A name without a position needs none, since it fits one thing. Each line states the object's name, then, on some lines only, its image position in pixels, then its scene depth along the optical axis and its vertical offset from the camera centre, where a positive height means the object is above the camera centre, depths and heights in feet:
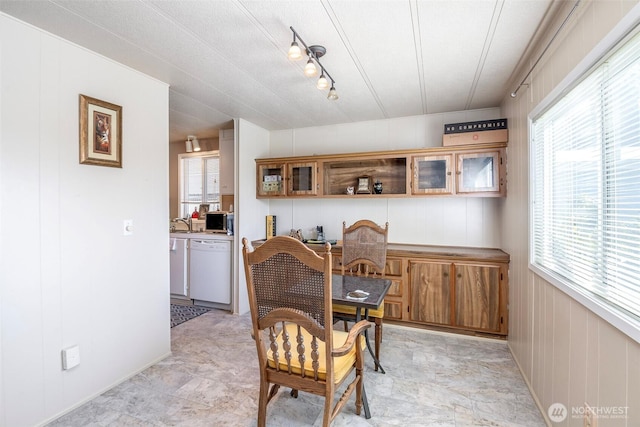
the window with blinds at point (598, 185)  3.80 +0.44
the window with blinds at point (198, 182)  16.40 +1.72
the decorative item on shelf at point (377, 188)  11.99 +0.98
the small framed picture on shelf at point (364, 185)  12.32 +1.13
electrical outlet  6.50 -3.20
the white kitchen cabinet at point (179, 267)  13.61 -2.50
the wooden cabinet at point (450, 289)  9.77 -2.63
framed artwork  6.88 +1.94
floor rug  11.98 -4.31
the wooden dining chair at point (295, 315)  4.67 -1.70
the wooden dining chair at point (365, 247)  9.16 -1.08
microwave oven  13.38 -0.44
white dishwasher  12.84 -2.56
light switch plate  7.88 -0.39
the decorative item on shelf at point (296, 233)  13.38 -0.94
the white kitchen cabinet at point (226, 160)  14.05 +2.48
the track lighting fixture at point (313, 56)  5.64 +3.53
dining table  6.18 -1.84
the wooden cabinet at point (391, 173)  10.32 +1.55
